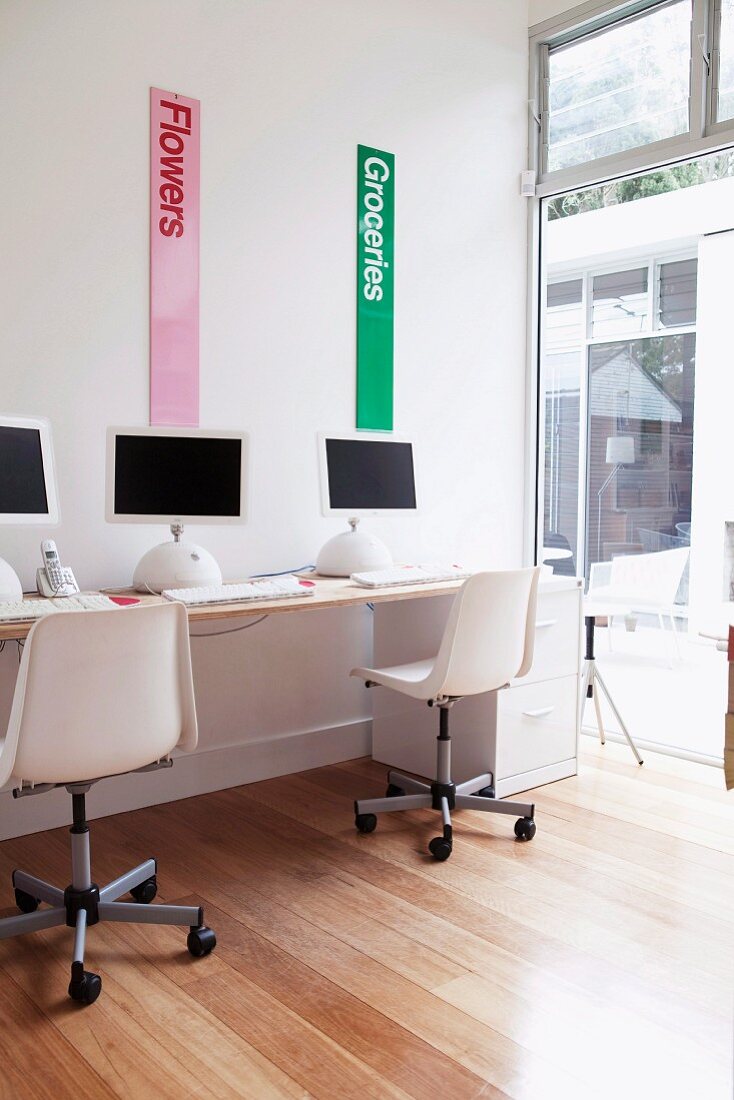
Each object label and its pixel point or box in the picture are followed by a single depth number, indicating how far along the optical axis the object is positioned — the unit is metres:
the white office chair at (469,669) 2.85
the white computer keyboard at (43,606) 2.33
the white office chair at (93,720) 2.01
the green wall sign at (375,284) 3.81
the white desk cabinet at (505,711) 3.40
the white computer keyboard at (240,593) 2.70
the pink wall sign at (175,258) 3.19
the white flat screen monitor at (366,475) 3.48
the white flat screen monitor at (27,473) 2.67
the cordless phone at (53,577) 2.72
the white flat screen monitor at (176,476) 2.93
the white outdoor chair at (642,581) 4.00
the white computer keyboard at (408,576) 3.18
